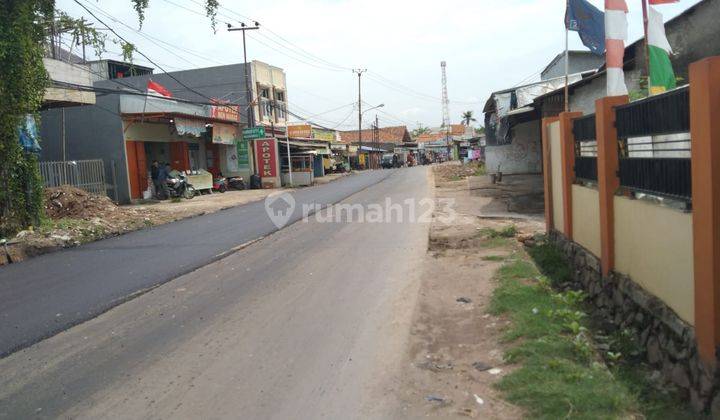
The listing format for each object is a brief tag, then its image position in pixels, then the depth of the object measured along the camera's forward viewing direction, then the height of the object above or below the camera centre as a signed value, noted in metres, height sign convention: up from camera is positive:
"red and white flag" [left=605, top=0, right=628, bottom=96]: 9.06 +1.83
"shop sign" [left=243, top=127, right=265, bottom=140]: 32.78 +2.53
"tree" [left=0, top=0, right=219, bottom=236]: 12.97 +2.54
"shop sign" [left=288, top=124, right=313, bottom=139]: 41.56 +3.16
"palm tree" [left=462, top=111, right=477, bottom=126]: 122.01 +9.88
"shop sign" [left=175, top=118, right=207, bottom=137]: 27.75 +2.74
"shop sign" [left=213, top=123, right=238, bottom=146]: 32.44 +2.66
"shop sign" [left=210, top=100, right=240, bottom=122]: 31.90 +3.86
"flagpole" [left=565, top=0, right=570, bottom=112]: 11.10 +2.59
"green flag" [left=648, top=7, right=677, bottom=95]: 8.32 +1.45
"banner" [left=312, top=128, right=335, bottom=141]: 48.59 +3.42
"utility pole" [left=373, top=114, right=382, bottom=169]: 83.89 +4.99
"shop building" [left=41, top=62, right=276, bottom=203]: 25.62 +2.32
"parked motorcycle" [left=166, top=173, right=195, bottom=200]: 26.30 -0.33
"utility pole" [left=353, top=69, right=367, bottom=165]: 70.16 +7.40
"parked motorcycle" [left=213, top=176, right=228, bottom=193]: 32.41 -0.38
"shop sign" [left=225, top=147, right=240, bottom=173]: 35.97 +1.18
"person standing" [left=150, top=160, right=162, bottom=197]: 26.47 +0.26
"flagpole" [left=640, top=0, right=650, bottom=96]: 8.64 +2.01
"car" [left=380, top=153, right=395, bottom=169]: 71.81 +0.84
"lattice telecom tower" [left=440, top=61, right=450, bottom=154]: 111.79 +16.23
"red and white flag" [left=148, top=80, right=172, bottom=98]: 27.97 +4.72
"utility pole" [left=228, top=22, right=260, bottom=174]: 35.62 +4.47
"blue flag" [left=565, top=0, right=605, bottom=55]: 11.11 +2.64
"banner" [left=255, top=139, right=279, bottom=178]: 35.62 +1.17
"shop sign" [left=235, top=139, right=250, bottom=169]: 35.75 +1.51
